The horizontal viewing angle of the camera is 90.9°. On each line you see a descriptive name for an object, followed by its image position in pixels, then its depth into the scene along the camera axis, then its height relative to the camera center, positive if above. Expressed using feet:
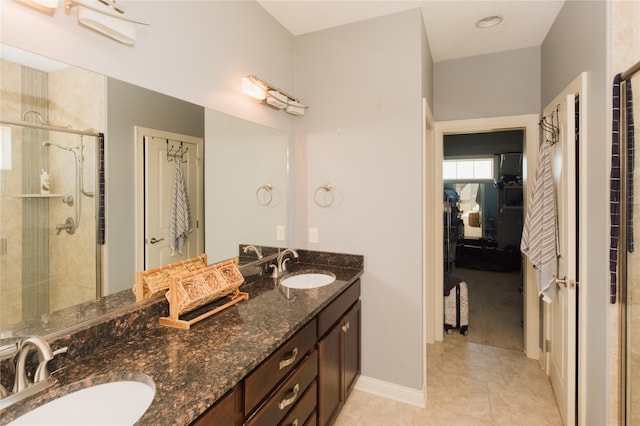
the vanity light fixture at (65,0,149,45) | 3.58 +2.29
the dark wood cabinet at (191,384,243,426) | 2.99 -2.03
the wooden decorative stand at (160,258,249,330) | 4.40 -1.23
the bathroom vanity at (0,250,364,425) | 3.01 -1.70
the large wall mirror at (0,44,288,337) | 3.21 +0.29
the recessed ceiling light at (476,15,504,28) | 7.37 +4.50
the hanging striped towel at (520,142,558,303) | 6.82 -0.44
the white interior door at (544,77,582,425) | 5.95 -0.81
